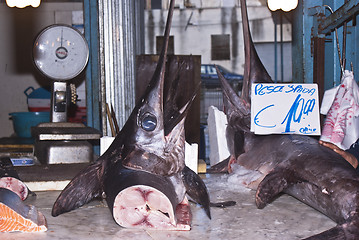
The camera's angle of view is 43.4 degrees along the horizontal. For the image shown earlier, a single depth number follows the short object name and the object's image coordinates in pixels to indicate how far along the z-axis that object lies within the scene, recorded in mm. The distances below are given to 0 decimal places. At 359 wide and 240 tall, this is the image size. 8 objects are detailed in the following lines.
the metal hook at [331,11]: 3316
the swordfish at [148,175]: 2271
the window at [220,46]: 19281
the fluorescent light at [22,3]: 5465
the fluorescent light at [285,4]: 4504
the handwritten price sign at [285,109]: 3115
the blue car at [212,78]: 16062
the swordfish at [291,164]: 2143
